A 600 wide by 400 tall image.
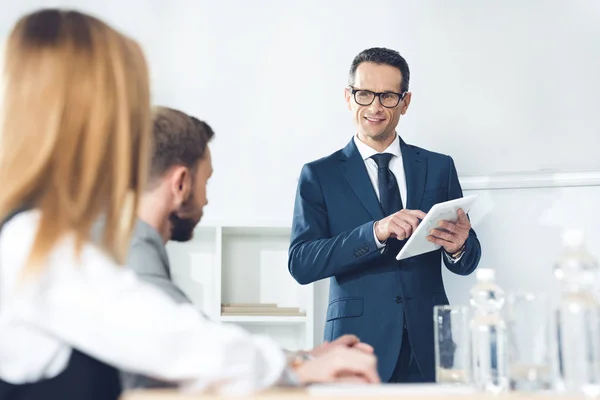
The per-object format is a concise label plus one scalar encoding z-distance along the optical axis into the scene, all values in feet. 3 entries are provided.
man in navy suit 8.16
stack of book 10.69
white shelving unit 11.34
